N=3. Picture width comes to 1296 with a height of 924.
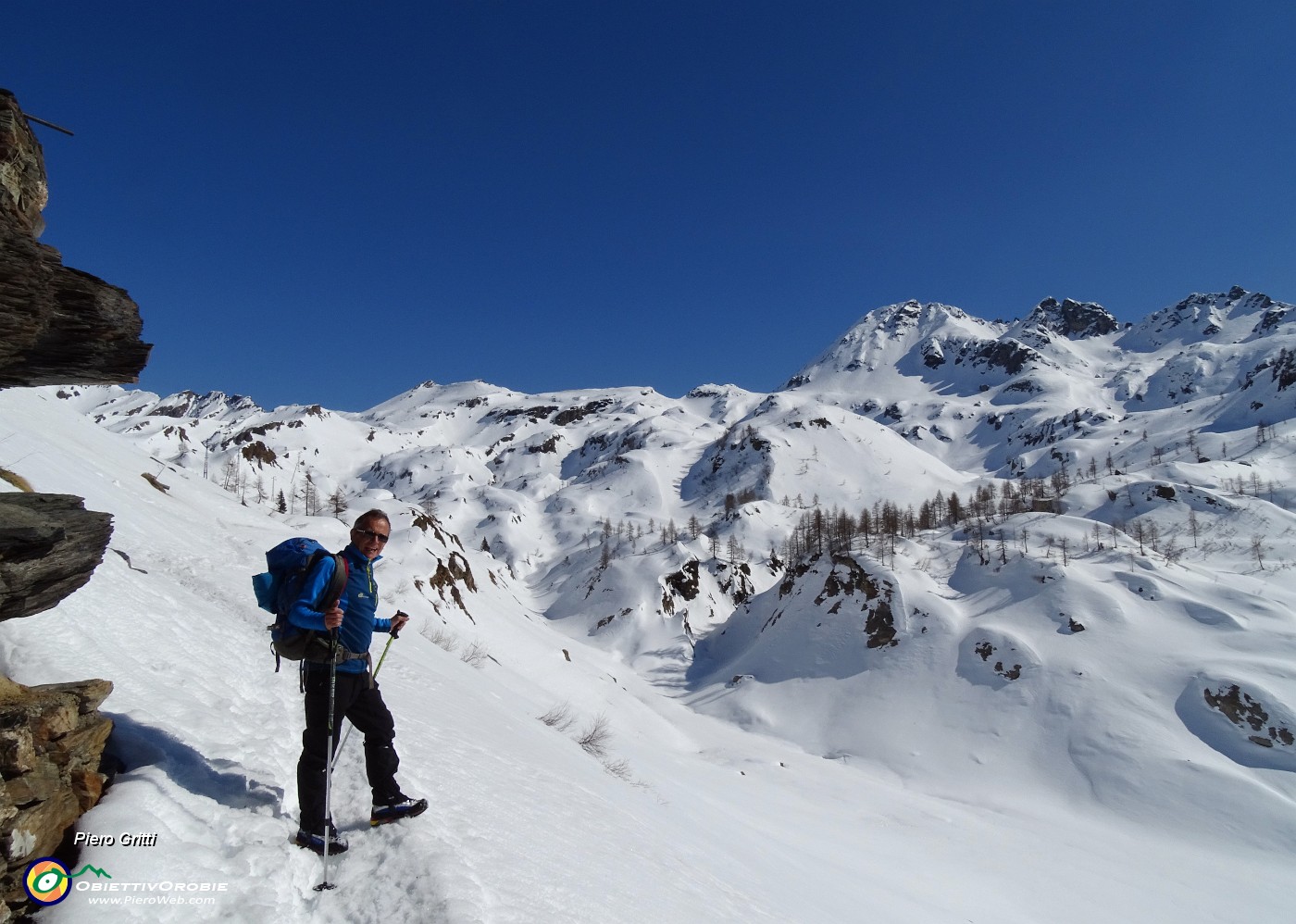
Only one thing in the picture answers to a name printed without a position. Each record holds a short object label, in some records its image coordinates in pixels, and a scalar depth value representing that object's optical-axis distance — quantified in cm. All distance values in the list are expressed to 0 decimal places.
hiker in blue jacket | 473
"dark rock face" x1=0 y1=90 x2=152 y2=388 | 503
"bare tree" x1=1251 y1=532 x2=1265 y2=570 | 6034
